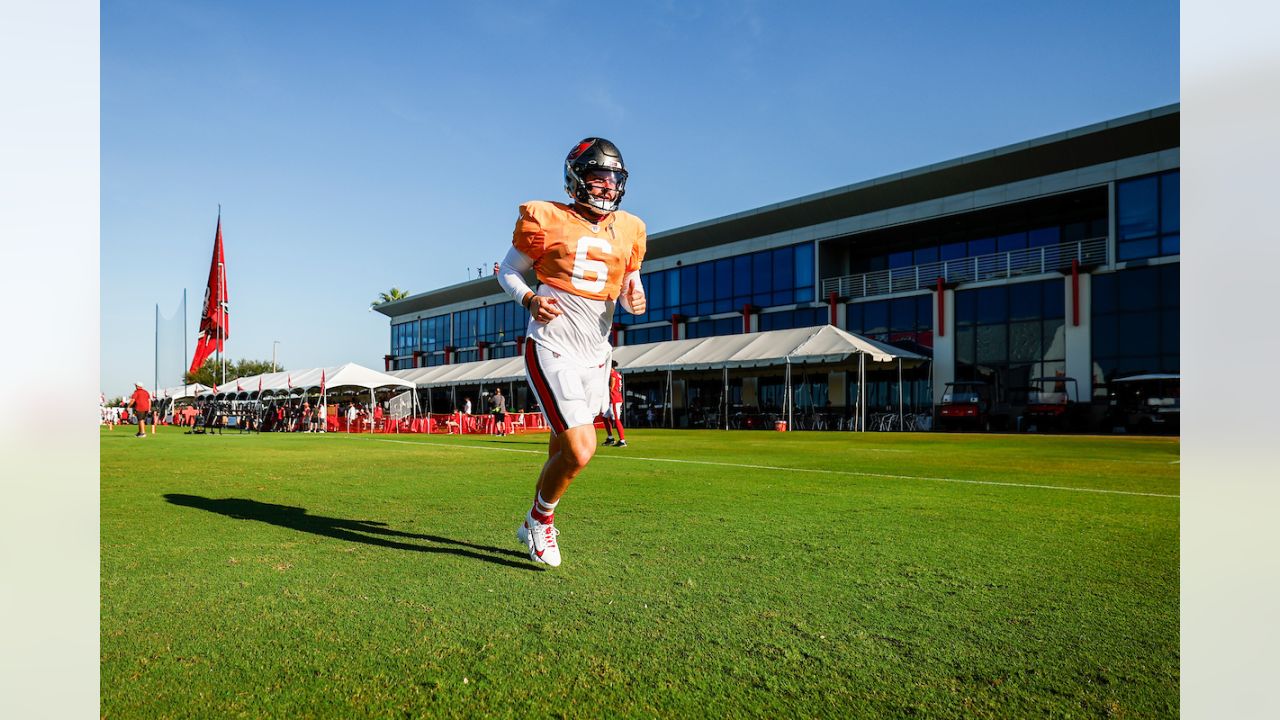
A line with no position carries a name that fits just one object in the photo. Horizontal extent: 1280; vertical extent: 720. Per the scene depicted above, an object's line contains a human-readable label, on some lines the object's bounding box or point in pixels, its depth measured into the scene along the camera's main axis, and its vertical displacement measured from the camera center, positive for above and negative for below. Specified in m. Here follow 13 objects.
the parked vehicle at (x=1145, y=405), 25.43 -1.16
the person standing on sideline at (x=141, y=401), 23.05 -0.79
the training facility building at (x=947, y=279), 28.12 +3.99
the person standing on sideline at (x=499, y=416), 25.92 -1.49
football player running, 3.79 +0.38
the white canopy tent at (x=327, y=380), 29.36 -0.28
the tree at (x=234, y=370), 77.88 +0.44
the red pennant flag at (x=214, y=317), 23.33 +1.79
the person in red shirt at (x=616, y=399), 14.45 -0.55
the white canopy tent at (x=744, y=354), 27.73 +0.66
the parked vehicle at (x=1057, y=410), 27.14 -1.38
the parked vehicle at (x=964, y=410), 27.88 -1.39
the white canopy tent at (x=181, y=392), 45.26 -1.10
